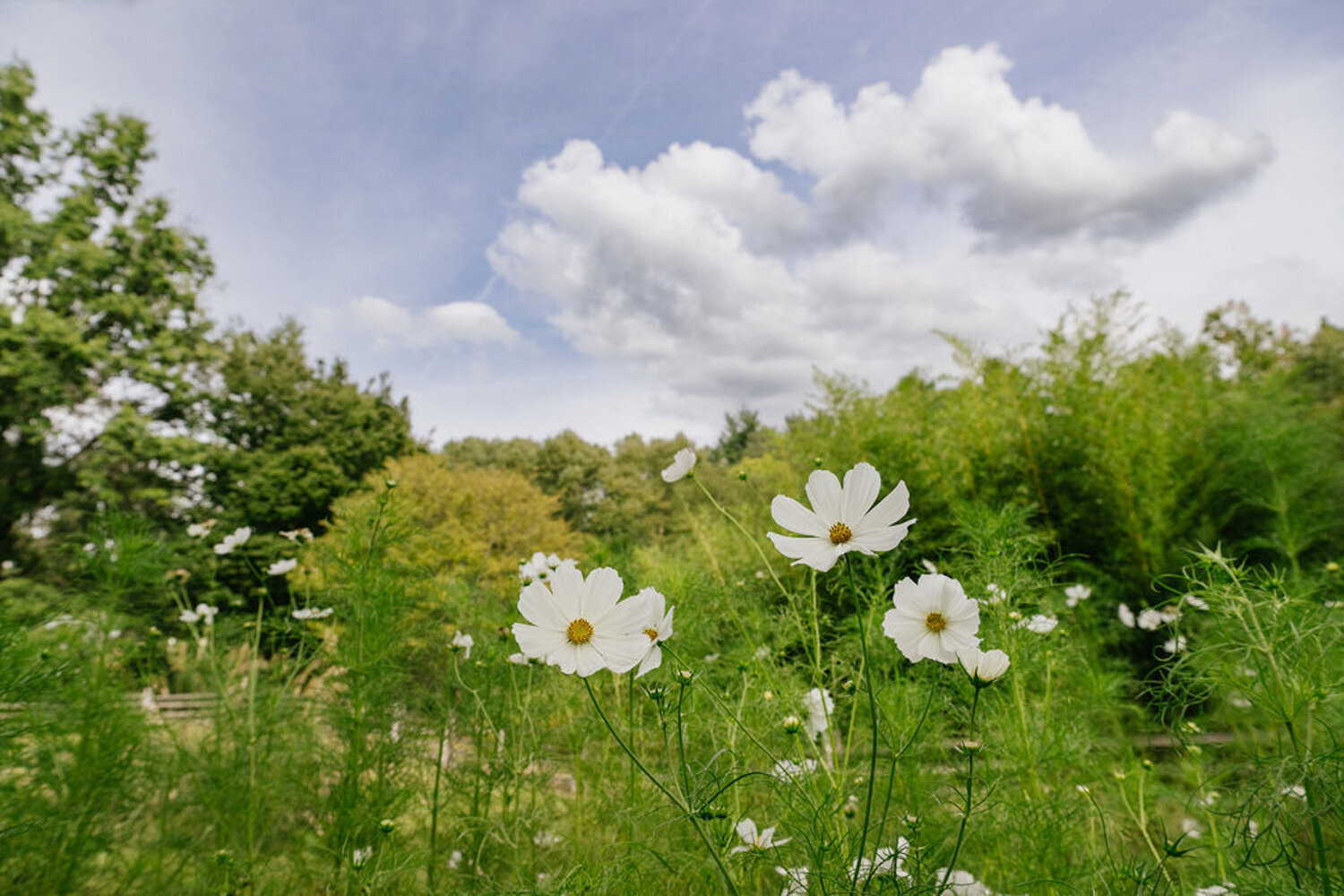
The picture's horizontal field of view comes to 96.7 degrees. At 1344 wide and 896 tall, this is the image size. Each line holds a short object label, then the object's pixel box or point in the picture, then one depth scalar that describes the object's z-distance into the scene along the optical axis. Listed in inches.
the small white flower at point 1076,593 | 85.6
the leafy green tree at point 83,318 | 365.1
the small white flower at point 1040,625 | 55.7
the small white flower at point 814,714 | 45.4
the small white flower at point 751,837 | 35.5
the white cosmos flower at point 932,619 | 27.4
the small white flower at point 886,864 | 27.3
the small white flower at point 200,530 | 82.3
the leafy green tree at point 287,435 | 422.6
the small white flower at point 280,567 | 75.7
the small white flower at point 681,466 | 43.6
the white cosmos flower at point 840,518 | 27.6
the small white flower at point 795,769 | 35.6
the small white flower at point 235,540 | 80.4
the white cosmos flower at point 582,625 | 27.6
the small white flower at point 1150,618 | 72.5
